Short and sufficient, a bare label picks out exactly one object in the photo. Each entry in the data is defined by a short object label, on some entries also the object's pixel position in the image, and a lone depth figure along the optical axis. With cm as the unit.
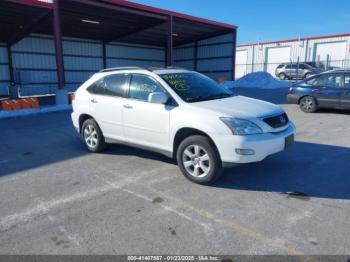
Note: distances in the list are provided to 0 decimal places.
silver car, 2838
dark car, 980
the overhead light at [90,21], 1887
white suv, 404
